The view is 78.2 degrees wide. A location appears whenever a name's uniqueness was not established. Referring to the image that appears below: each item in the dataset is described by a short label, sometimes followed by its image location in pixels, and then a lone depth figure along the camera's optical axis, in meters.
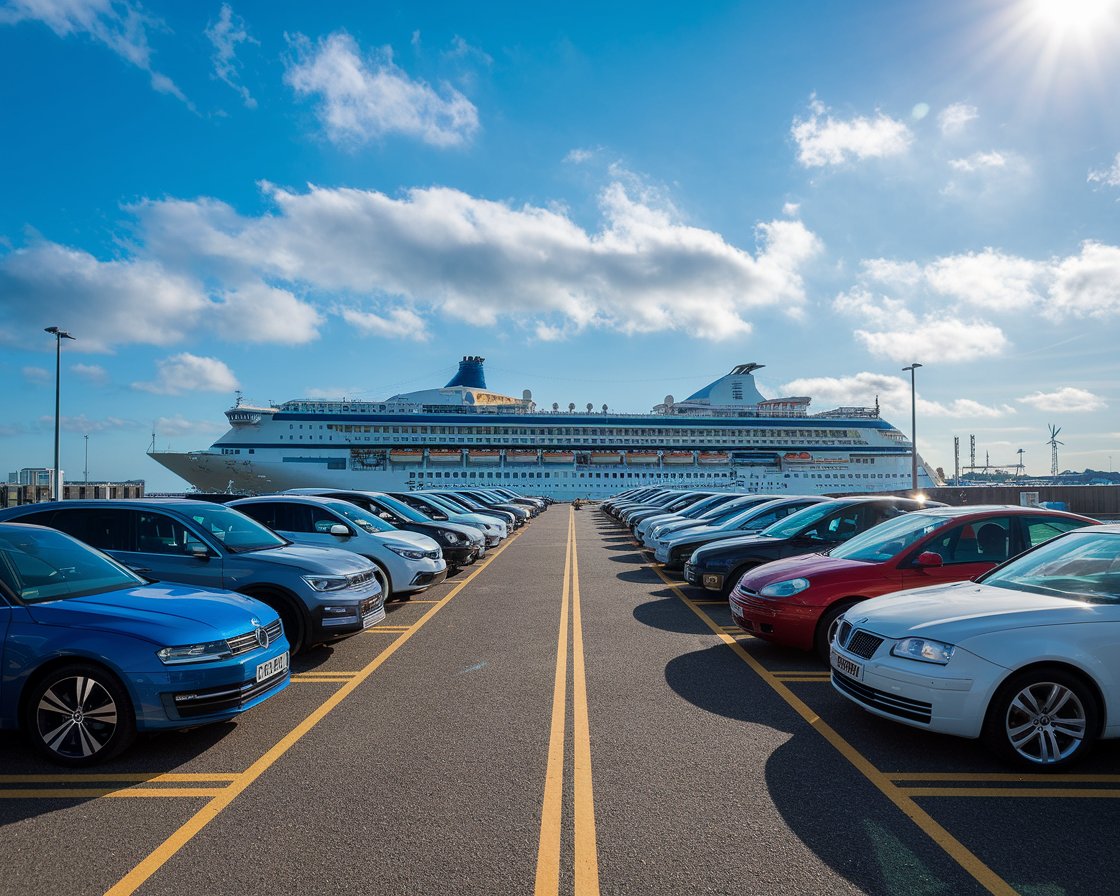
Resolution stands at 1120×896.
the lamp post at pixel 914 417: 30.79
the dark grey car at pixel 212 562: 6.35
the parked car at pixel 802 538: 8.66
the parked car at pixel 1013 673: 3.92
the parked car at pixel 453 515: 15.73
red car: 6.31
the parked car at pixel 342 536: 9.12
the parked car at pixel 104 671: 4.03
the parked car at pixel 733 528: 11.52
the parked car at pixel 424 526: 12.47
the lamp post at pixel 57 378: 20.28
